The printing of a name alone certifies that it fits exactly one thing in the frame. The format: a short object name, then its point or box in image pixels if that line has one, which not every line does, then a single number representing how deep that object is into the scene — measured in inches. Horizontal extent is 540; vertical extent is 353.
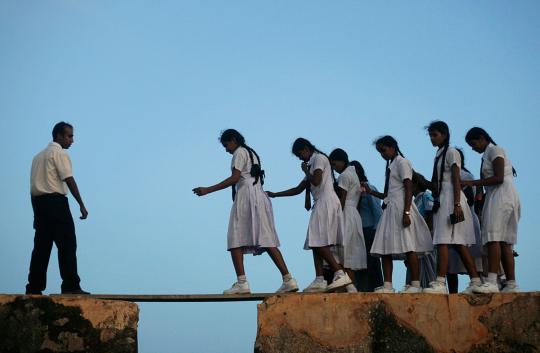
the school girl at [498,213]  291.1
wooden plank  297.8
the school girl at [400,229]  301.4
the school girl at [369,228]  357.4
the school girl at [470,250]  325.7
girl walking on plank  316.2
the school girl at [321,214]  308.8
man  315.9
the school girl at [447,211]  294.7
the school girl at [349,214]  335.6
